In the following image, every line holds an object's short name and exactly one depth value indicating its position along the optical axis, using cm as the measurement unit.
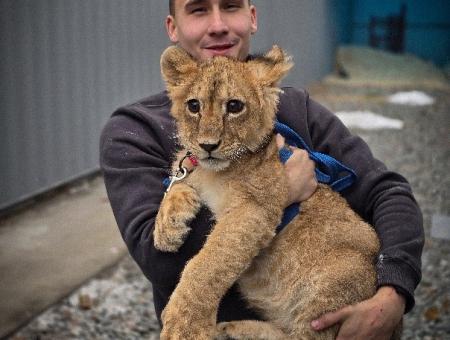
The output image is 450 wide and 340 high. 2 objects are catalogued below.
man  287
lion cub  274
